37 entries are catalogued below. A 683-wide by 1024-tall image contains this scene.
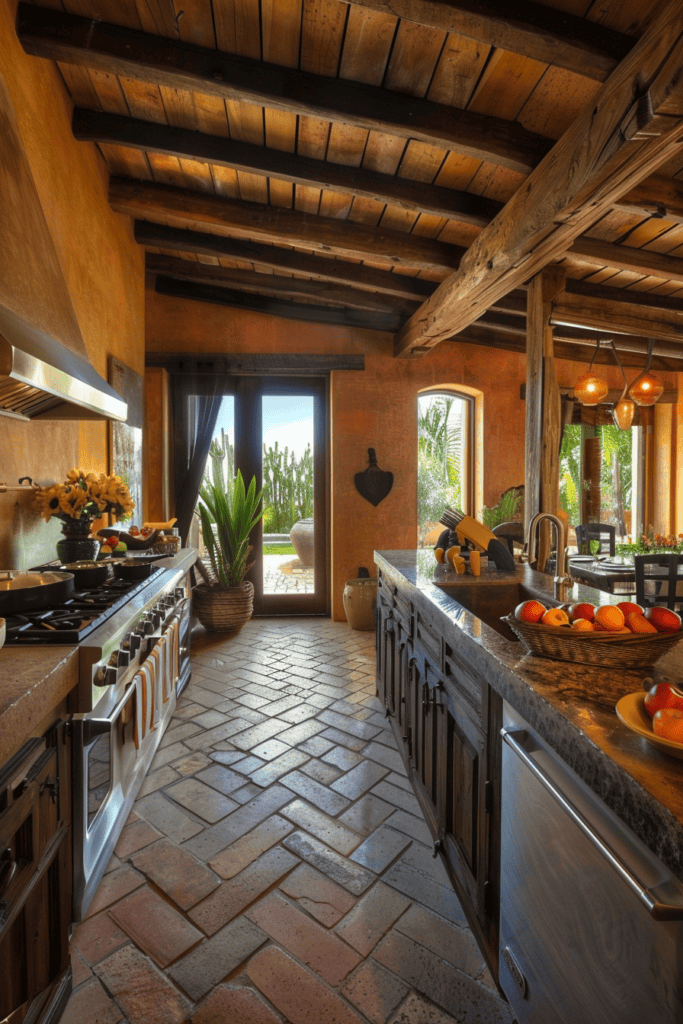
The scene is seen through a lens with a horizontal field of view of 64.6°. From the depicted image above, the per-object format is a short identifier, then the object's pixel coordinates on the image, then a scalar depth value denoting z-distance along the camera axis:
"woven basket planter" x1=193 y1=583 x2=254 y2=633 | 5.00
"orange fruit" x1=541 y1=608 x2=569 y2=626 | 1.29
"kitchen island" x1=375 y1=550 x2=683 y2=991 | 0.83
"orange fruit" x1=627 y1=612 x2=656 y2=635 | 1.23
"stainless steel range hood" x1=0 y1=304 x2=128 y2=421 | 1.54
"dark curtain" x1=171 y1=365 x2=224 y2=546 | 5.49
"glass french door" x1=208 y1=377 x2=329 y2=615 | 5.66
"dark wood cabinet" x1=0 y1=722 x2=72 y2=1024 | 1.07
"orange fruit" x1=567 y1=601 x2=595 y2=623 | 1.32
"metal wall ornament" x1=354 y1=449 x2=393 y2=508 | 5.59
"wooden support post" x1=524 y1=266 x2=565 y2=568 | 3.66
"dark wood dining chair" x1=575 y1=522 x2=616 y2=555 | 5.97
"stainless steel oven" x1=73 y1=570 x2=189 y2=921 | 1.55
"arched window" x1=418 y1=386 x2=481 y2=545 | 6.14
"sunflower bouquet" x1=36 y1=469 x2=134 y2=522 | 2.67
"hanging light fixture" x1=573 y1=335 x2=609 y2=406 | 4.52
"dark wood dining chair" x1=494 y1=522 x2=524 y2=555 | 4.33
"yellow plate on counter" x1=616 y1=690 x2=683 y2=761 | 0.83
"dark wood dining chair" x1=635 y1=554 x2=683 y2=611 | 3.68
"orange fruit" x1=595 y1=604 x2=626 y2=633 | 1.23
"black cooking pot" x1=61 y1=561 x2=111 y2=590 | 2.34
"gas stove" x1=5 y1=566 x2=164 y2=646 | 1.54
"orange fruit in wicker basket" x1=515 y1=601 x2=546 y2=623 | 1.30
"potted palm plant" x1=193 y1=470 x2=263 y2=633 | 5.01
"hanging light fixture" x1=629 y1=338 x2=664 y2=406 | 4.76
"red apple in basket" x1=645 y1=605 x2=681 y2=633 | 1.23
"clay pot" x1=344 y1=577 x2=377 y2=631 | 5.12
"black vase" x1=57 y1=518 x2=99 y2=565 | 2.75
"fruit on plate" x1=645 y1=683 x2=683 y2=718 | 0.91
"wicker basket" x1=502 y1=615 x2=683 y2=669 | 1.19
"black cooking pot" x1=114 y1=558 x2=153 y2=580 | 2.61
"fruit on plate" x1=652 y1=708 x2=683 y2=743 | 0.84
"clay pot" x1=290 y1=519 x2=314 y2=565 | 5.85
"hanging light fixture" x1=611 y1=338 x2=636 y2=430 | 4.76
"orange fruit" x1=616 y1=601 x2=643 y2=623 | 1.27
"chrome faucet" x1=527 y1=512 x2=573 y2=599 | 1.99
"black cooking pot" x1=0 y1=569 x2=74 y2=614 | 1.77
